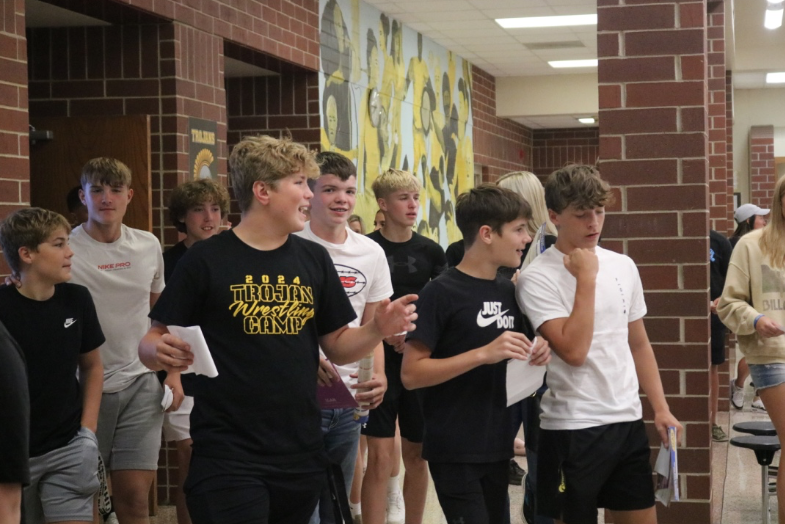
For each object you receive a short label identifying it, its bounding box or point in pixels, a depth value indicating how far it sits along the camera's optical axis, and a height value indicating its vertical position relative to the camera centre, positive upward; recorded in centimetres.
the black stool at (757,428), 566 -103
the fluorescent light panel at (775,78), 1631 +272
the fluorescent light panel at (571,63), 1408 +256
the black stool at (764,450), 512 -104
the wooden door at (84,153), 603 +61
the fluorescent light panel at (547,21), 1087 +245
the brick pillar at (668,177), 470 +32
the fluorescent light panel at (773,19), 1101 +253
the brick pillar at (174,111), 616 +88
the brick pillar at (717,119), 871 +113
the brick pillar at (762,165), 1789 +139
